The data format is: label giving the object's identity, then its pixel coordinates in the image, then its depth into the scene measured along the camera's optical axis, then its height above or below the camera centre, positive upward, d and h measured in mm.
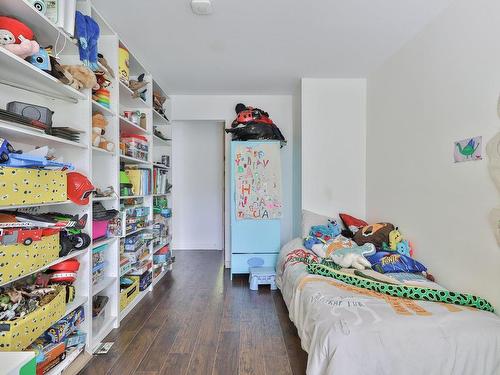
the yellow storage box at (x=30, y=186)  1214 -1
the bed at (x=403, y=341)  1264 -703
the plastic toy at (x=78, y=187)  1629 -5
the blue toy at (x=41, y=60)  1414 +636
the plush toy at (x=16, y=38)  1264 +669
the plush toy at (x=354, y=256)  2195 -550
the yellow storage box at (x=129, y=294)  2367 -946
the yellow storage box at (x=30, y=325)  1220 -652
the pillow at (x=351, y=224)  2936 -391
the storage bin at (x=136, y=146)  2510 +380
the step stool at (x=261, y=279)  3012 -977
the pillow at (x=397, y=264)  2125 -582
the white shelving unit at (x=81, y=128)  1412 +392
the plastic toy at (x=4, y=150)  1203 +154
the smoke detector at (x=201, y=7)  1821 +1187
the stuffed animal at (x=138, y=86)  2533 +914
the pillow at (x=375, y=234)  2490 -423
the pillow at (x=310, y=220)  3055 -357
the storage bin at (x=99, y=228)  1950 -299
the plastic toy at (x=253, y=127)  3244 +695
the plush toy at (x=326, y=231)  2841 -444
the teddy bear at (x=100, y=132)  1918 +371
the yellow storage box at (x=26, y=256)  1210 -332
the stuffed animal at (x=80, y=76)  1664 +661
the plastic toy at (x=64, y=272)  1646 -503
